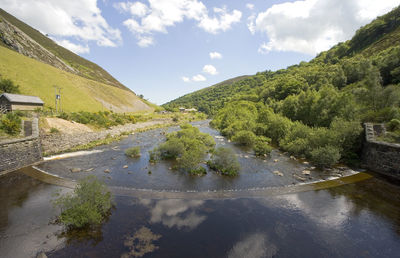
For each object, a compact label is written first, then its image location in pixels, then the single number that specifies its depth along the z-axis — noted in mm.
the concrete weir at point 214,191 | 17734
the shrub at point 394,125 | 24462
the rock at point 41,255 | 10254
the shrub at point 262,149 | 31359
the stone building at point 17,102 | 41188
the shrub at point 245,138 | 38781
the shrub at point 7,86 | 53562
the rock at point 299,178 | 21331
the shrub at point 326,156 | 24031
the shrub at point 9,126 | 25616
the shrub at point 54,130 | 36238
